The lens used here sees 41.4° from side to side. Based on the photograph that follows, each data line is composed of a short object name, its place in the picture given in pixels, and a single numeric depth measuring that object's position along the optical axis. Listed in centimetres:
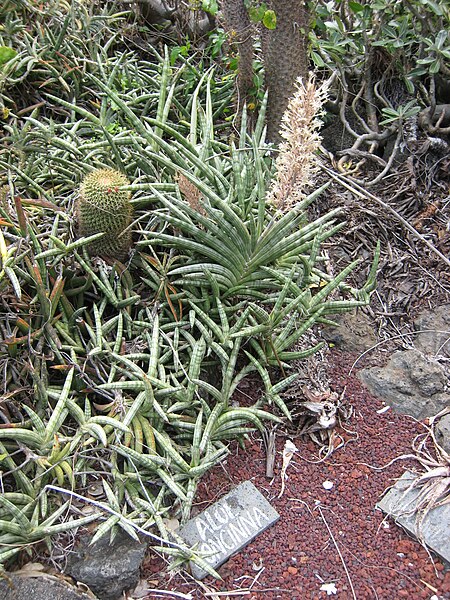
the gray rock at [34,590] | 175
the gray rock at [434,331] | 285
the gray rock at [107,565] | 185
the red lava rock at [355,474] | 228
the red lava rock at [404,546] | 201
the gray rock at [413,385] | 253
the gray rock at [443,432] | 229
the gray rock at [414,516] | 198
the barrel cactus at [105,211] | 241
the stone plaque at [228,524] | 198
